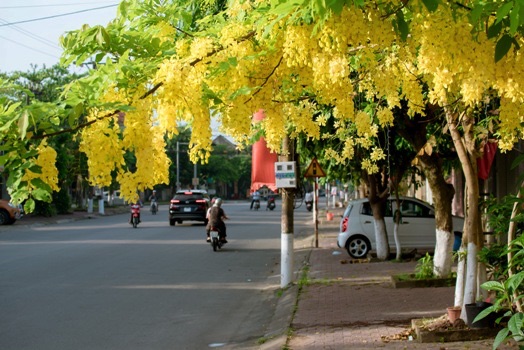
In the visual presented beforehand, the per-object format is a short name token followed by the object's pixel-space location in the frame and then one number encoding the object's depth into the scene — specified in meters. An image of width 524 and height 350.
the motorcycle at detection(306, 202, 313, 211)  59.56
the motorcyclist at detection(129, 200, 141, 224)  33.75
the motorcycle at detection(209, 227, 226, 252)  22.62
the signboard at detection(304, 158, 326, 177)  21.34
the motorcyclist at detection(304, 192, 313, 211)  59.66
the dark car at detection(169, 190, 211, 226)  35.34
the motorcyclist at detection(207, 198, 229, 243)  22.95
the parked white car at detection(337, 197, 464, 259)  19.84
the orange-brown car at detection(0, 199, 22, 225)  36.16
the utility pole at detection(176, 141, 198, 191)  73.75
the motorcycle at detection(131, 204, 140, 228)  33.81
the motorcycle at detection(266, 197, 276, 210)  61.40
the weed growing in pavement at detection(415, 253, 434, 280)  13.23
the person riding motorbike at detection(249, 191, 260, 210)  62.35
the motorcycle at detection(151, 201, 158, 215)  51.50
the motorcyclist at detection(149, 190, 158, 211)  51.37
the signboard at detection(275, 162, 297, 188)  14.29
